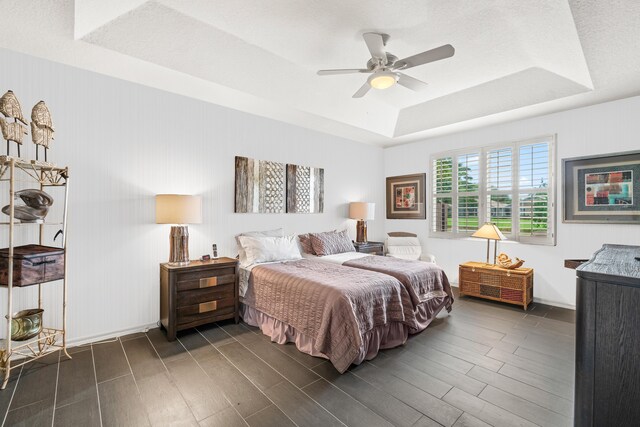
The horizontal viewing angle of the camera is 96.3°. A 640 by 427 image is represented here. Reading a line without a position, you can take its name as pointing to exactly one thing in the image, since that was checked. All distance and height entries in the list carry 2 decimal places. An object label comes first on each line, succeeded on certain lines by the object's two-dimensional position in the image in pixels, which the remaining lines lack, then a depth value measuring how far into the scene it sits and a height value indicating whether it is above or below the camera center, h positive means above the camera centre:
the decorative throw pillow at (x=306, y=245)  4.27 -0.47
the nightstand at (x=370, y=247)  4.86 -0.58
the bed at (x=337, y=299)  2.37 -0.82
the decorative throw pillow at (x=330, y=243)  4.19 -0.45
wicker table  3.77 -0.93
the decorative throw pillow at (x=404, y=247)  5.08 -0.59
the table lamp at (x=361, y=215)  5.02 -0.02
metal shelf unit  2.05 -0.39
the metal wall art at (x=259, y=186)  3.84 +0.38
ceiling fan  2.29 +1.31
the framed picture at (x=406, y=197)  5.37 +0.35
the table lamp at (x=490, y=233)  4.00 -0.25
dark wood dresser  0.98 -0.46
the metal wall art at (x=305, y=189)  4.40 +0.39
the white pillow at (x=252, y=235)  3.72 -0.30
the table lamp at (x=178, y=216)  2.94 -0.04
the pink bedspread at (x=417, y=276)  3.03 -0.68
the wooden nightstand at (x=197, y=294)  2.87 -0.87
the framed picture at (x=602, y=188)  3.40 +0.36
